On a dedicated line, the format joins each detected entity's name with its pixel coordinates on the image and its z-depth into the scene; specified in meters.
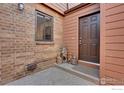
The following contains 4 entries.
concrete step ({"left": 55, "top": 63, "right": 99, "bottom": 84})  1.71
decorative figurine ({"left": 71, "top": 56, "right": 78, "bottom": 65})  2.62
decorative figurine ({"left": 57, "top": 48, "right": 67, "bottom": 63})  2.90
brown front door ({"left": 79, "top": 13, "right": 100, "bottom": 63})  2.28
